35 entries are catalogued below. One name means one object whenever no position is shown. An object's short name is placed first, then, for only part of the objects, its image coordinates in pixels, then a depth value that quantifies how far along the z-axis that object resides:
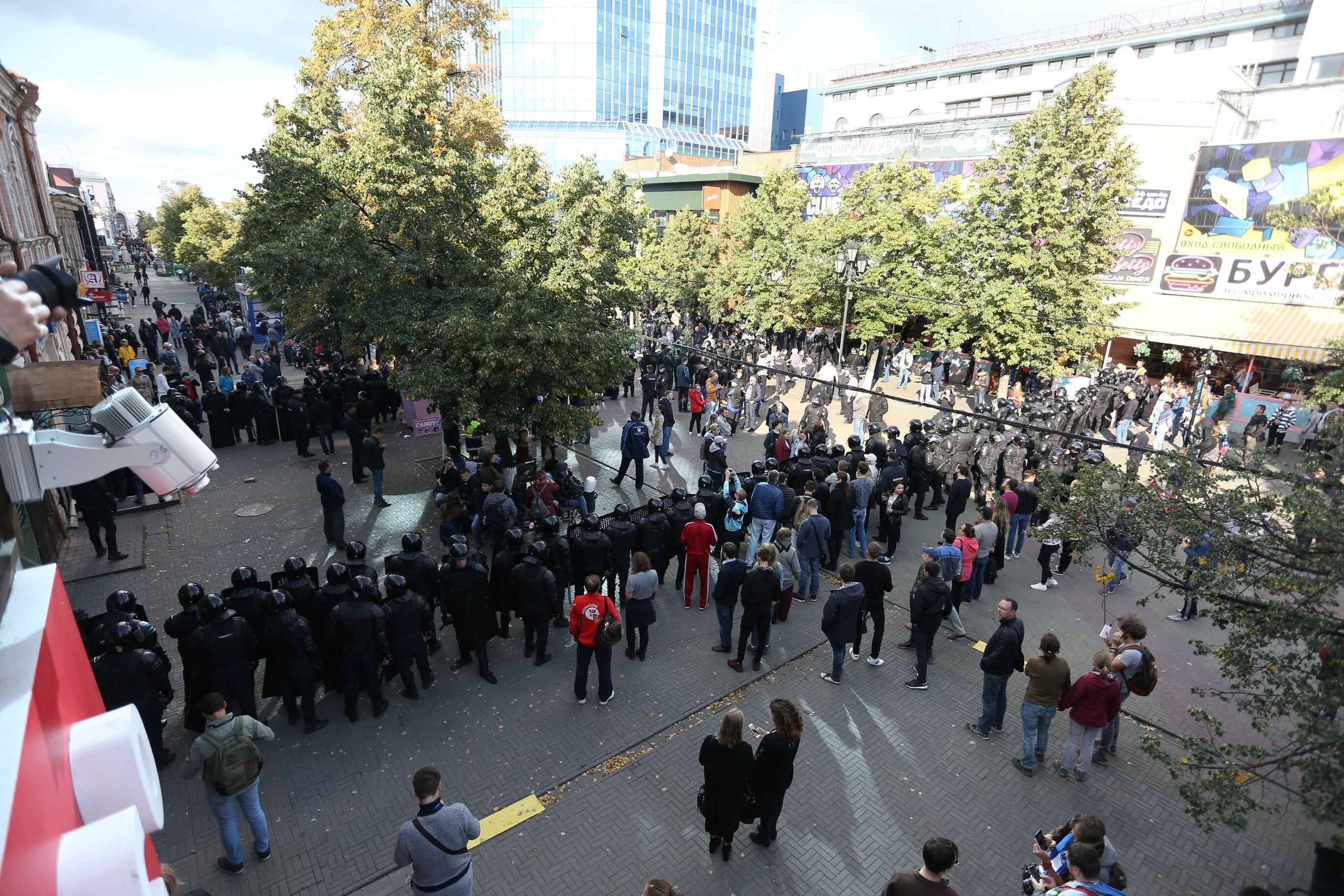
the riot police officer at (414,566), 8.09
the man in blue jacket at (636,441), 14.16
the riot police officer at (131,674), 6.09
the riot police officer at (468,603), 7.89
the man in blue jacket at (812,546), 9.83
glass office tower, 78.06
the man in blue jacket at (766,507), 10.62
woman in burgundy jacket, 6.45
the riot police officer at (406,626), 7.28
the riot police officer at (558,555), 9.02
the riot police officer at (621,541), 9.52
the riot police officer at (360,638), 7.00
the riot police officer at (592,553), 8.99
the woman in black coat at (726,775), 5.27
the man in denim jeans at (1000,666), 6.98
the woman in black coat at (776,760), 5.36
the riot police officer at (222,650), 6.52
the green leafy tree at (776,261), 27.80
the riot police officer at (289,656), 6.89
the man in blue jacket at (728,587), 8.38
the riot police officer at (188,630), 6.64
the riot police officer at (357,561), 7.70
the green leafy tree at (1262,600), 4.16
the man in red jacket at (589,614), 7.31
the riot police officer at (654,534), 9.79
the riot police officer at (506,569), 8.37
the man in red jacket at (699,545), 9.63
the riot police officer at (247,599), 7.16
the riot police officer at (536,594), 8.16
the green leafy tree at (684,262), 37.25
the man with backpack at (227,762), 5.21
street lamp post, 16.66
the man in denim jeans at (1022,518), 11.72
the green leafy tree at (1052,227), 19.23
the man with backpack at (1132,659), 6.61
